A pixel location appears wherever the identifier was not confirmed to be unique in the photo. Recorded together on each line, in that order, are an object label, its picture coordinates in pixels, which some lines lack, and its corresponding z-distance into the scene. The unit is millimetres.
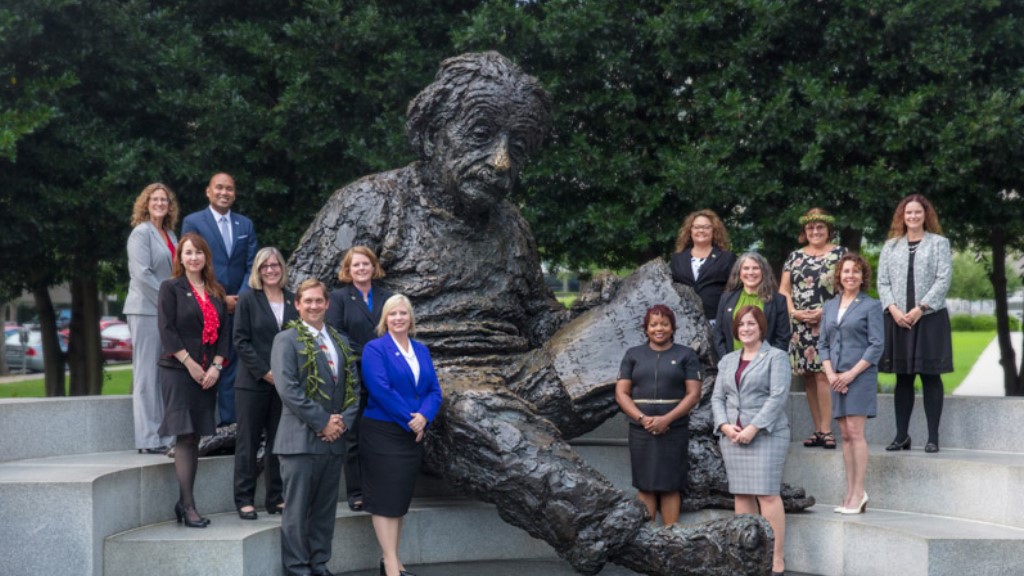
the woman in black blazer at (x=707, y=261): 7766
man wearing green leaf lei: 6027
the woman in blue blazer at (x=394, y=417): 6203
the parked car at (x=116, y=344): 33703
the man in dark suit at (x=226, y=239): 7340
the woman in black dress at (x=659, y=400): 6691
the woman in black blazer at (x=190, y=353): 6375
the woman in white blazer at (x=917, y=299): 7480
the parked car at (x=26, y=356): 30453
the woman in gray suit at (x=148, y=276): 7230
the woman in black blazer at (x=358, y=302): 6695
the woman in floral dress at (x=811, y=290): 7754
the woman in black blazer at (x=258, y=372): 6496
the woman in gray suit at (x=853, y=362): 7059
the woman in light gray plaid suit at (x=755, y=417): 6504
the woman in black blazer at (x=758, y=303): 7273
